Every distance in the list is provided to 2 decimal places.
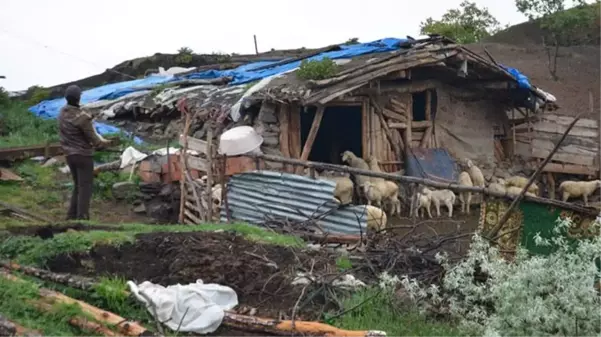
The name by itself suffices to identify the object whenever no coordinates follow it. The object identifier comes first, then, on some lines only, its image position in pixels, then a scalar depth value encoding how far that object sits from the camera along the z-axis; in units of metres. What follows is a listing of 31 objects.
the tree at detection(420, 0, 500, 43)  28.97
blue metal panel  14.87
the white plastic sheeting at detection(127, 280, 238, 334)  5.30
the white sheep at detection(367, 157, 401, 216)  13.29
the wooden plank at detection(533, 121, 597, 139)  16.80
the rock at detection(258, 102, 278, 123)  14.11
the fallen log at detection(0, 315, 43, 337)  4.70
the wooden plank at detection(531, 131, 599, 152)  16.70
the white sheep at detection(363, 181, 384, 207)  13.12
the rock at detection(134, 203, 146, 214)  13.12
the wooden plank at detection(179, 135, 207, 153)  12.45
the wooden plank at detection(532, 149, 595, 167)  16.59
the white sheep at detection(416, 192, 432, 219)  13.60
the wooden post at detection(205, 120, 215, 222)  11.45
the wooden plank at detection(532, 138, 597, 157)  16.66
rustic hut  13.83
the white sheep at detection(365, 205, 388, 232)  10.51
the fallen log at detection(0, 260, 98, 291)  5.79
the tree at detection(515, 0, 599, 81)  27.22
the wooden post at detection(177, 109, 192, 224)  12.21
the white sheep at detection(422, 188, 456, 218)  13.88
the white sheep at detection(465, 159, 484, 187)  15.19
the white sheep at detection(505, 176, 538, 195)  14.99
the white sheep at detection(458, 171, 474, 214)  14.68
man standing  10.02
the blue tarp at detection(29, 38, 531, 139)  16.23
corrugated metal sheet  10.68
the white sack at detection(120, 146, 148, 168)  14.55
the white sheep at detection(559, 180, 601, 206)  15.22
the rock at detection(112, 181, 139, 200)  13.55
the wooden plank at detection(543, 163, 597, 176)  16.56
